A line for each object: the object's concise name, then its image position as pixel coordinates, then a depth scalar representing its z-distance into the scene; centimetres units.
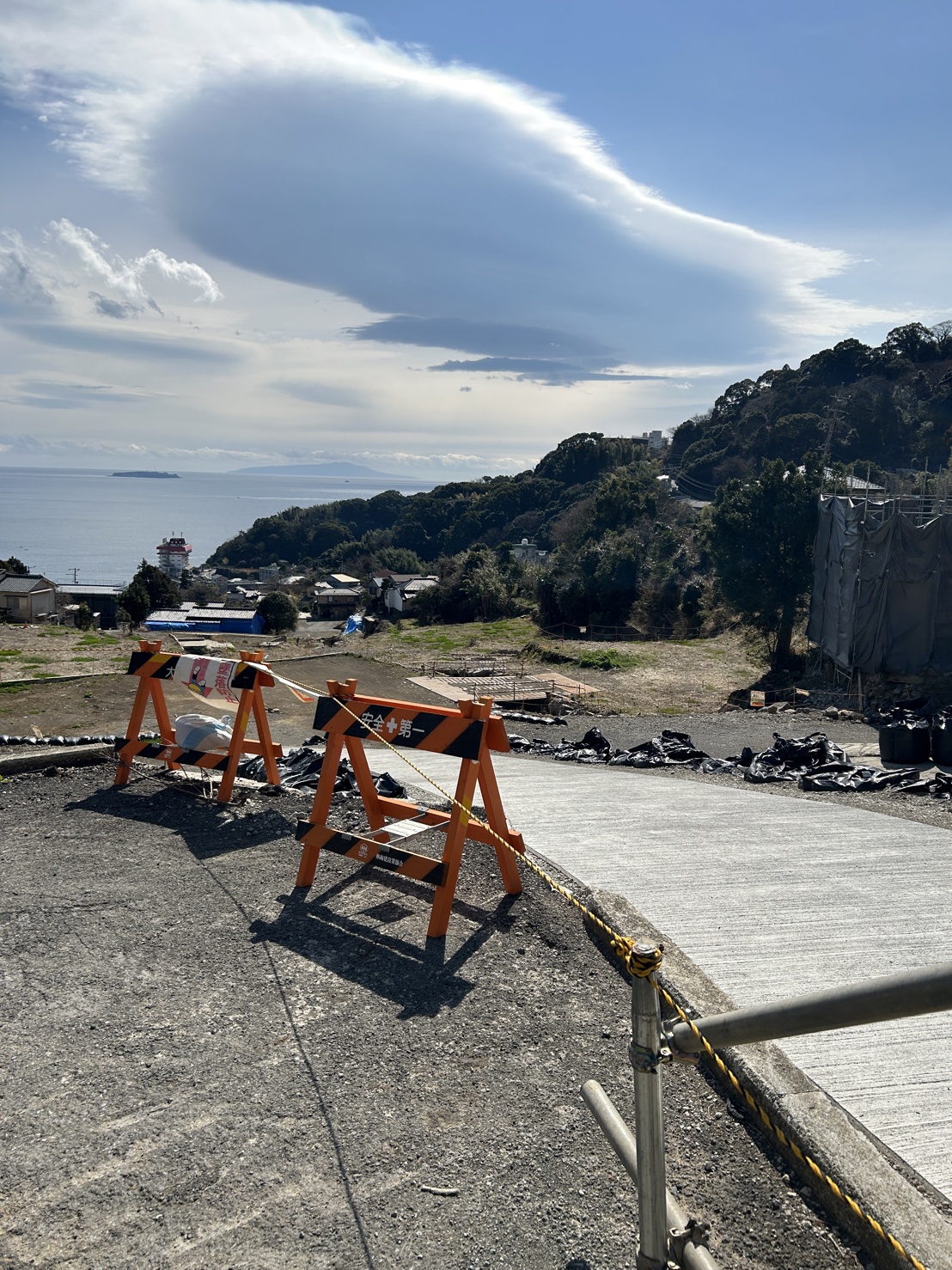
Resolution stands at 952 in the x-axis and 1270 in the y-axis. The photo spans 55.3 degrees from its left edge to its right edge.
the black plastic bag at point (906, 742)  1221
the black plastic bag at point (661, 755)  1245
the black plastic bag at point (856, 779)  998
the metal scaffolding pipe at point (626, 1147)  263
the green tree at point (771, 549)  3066
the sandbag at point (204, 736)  848
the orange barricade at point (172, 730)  816
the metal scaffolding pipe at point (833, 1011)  180
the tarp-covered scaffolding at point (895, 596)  2220
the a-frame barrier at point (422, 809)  548
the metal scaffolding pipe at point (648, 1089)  251
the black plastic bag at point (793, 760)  1080
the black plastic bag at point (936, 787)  962
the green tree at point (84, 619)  4153
